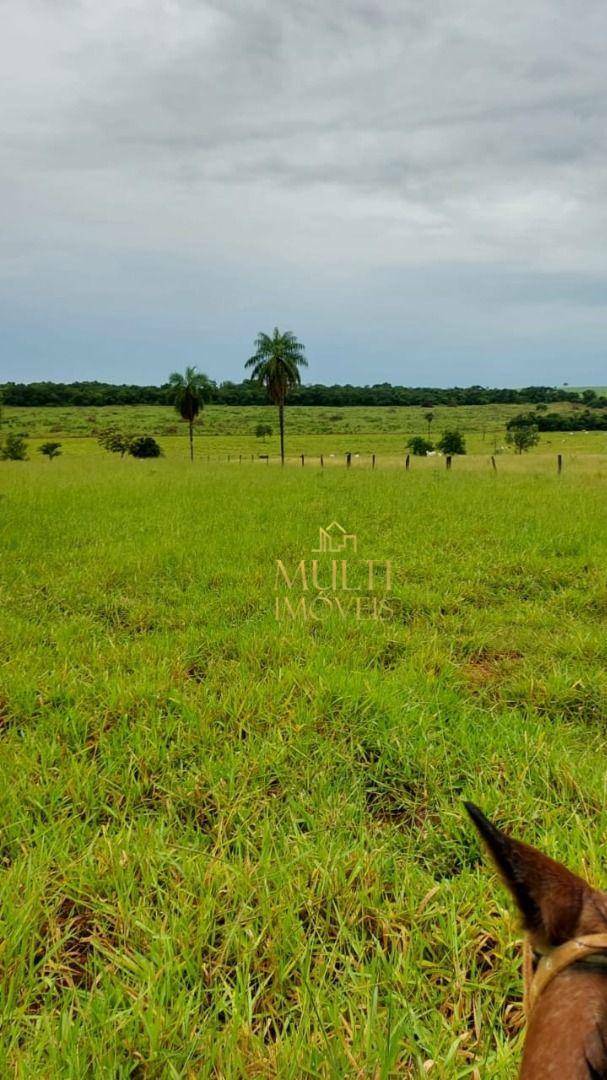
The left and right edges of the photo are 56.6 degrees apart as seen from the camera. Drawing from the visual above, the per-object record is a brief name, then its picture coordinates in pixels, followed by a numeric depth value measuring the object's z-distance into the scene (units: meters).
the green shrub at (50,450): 65.25
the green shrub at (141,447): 65.00
